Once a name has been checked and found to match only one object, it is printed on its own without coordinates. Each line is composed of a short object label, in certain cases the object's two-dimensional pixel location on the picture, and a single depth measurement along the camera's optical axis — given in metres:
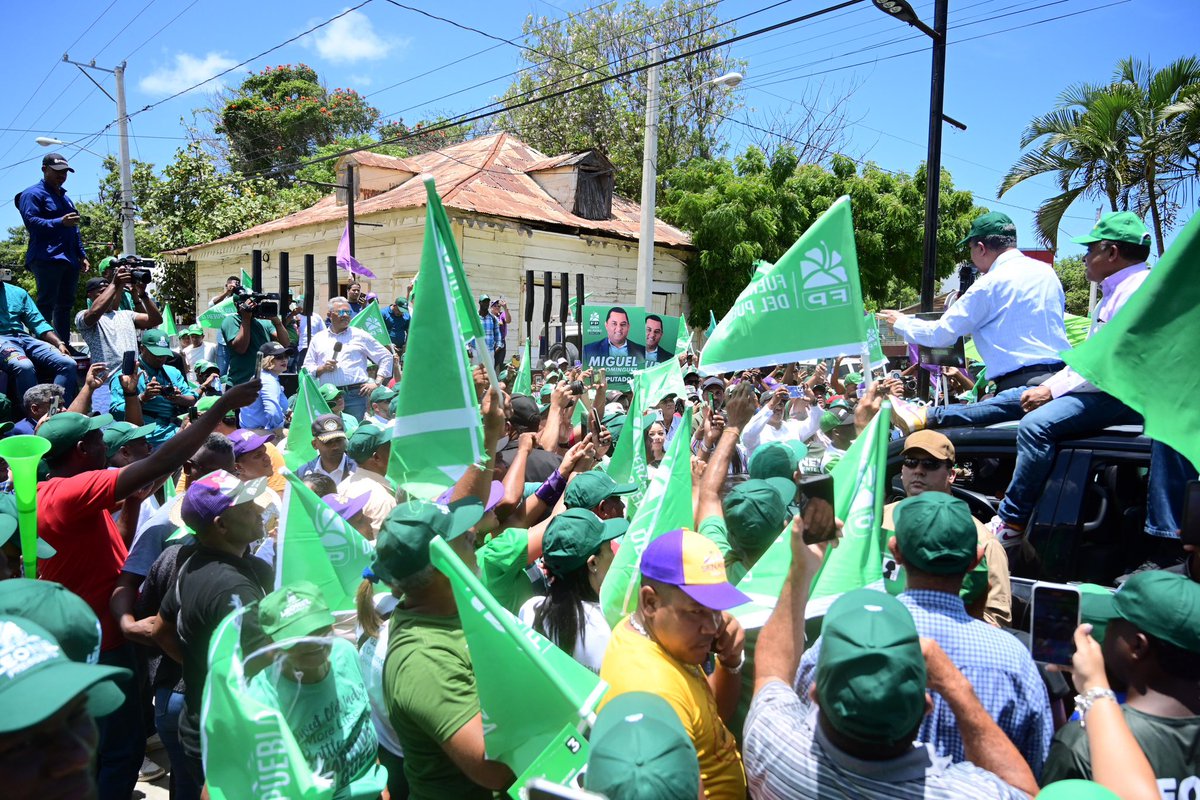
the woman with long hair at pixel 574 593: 2.89
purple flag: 14.59
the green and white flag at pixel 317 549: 3.34
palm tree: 15.62
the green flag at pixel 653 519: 3.00
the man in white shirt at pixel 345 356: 9.02
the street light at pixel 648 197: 16.55
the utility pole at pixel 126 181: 22.14
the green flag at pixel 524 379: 8.55
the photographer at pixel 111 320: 7.34
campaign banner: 9.28
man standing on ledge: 7.32
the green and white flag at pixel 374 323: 9.44
